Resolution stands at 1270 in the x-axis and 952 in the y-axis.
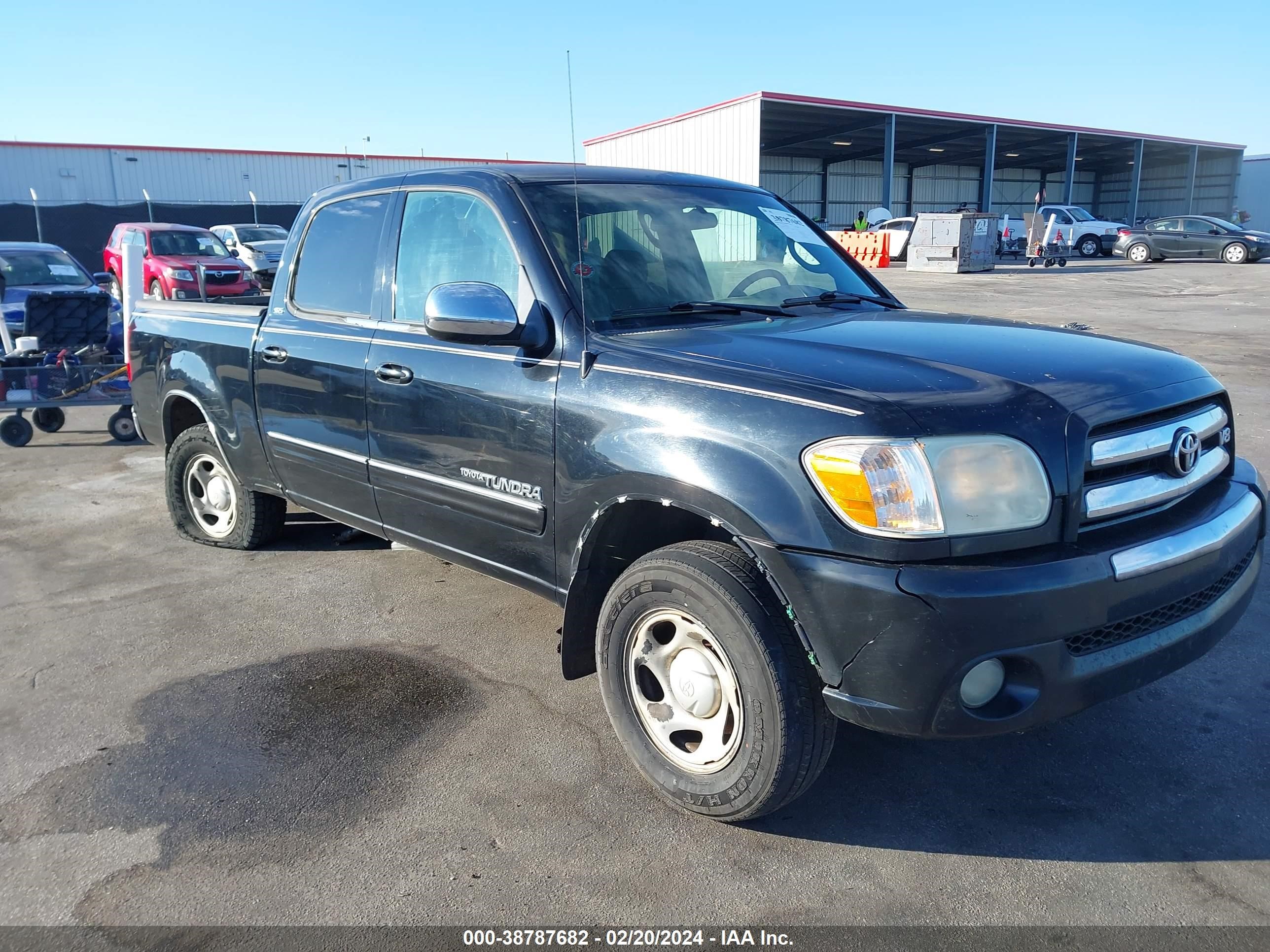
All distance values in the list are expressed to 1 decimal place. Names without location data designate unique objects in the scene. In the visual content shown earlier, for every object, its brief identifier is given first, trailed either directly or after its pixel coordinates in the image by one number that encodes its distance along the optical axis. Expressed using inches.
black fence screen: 1091.9
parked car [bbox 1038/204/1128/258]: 1315.2
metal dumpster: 1044.5
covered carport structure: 1384.1
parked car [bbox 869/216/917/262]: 1168.8
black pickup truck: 91.2
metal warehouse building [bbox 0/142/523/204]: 1317.7
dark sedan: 1131.3
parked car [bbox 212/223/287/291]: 869.2
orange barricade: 1156.5
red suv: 697.6
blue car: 476.7
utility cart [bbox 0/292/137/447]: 317.4
